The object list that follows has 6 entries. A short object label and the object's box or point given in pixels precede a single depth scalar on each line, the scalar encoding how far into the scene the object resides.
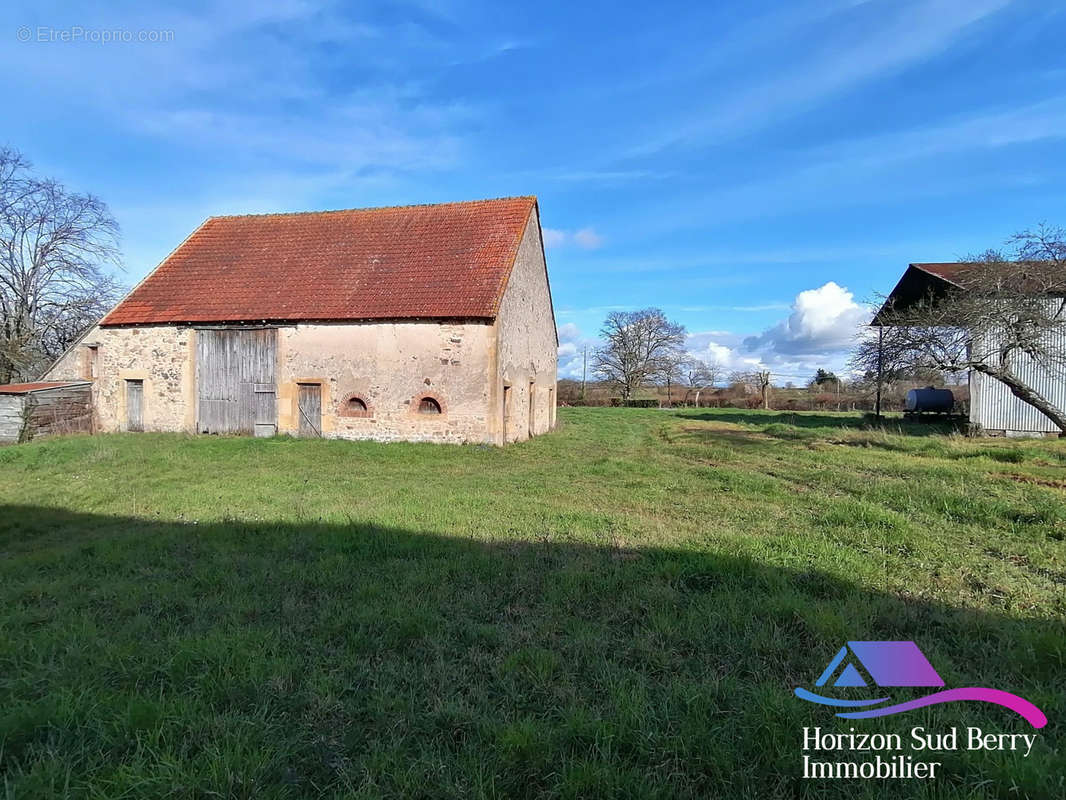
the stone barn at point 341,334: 13.83
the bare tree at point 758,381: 34.95
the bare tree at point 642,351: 40.97
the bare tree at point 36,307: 20.69
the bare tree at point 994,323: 12.24
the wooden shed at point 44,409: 13.56
